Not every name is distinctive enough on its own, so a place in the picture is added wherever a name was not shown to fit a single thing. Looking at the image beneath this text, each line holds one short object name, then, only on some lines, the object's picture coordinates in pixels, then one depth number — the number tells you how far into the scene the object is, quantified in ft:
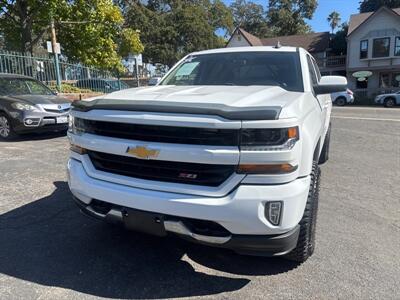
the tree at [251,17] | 190.60
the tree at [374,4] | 155.38
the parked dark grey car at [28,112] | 26.43
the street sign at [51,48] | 47.70
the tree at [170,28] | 137.28
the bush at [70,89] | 47.26
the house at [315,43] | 133.39
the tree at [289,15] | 182.60
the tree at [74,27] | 54.54
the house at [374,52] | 115.75
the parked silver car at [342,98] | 97.41
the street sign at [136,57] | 84.37
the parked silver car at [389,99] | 90.94
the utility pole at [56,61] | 47.46
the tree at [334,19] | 232.32
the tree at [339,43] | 138.00
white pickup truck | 7.73
